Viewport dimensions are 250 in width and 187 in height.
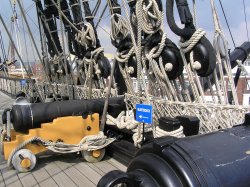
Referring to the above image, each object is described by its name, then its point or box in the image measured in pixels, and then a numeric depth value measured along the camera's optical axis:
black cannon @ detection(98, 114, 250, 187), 0.76
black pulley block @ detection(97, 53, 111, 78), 3.53
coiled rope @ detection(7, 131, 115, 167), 2.25
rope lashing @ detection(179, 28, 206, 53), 2.02
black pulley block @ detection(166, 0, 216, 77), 2.00
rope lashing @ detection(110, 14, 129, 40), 2.93
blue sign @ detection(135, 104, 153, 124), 1.65
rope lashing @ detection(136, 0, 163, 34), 2.16
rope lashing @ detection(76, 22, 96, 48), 3.65
